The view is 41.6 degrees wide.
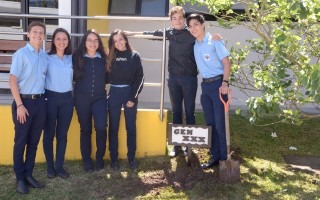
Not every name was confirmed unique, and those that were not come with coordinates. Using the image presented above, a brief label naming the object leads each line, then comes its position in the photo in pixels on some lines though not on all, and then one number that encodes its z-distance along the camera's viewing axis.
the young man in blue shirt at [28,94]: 4.22
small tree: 3.55
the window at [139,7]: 8.27
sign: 4.81
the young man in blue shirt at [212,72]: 4.64
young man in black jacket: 4.90
